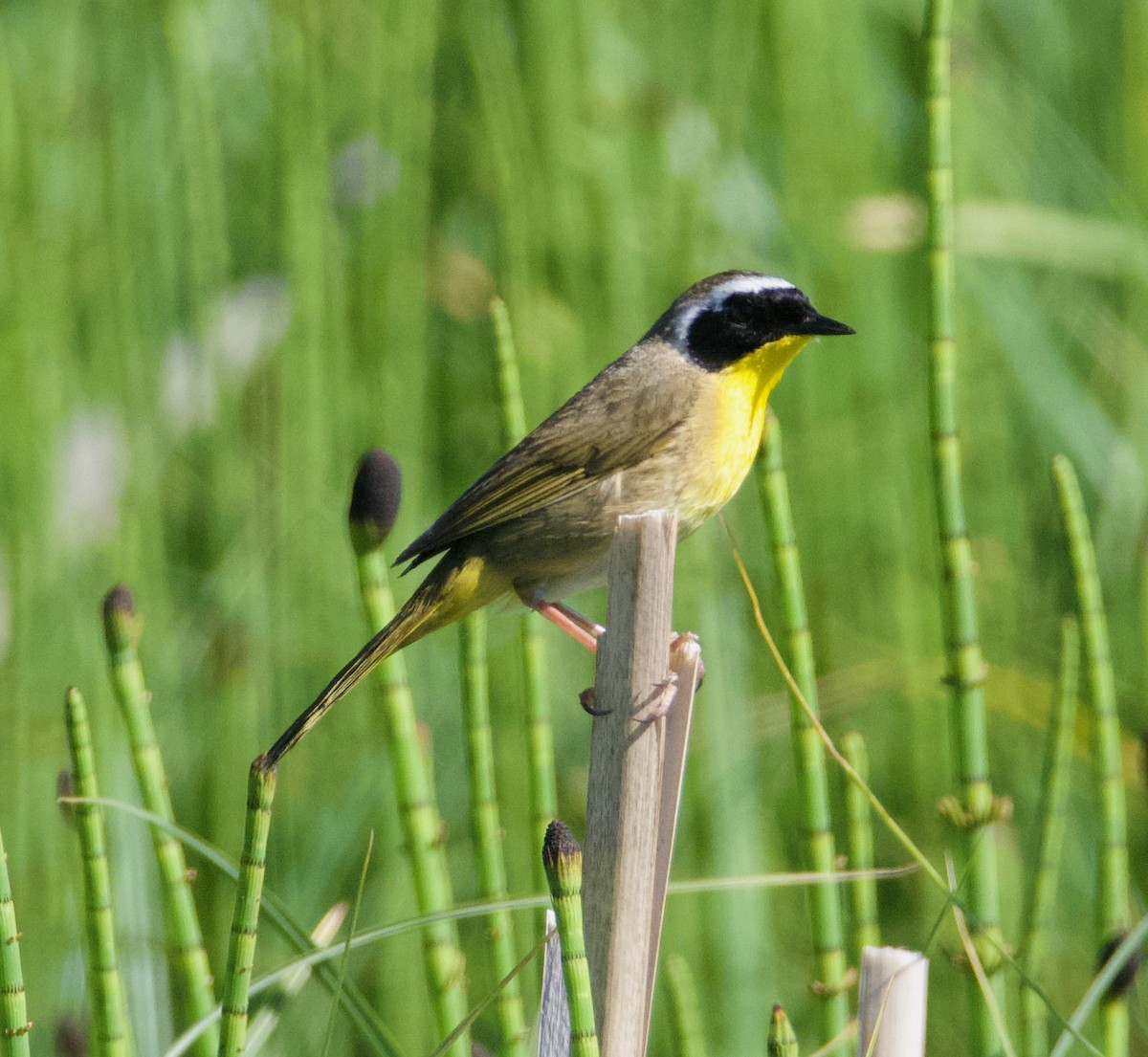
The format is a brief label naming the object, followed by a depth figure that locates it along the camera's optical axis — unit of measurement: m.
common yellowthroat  4.57
